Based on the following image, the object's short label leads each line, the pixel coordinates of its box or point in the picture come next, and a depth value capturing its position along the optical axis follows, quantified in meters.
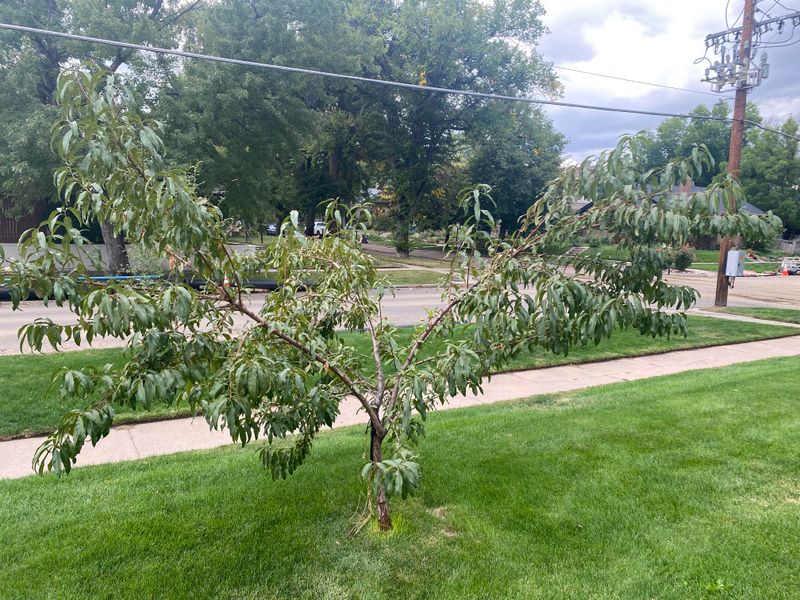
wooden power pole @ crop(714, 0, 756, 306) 14.50
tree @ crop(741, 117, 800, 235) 50.97
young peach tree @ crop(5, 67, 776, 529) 2.28
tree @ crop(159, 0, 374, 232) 16.33
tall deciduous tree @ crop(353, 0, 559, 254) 28.48
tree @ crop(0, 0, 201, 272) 14.12
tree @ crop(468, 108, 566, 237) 32.22
